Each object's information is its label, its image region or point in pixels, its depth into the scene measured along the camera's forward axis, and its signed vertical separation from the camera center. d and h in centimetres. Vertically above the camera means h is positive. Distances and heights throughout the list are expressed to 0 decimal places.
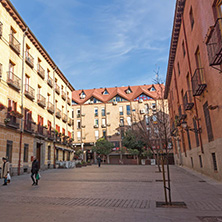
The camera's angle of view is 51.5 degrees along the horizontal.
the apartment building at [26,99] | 1828 +629
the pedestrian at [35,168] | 1205 -23
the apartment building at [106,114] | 5584 +1140
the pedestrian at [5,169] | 1186 -23
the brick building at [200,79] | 1010 +415
